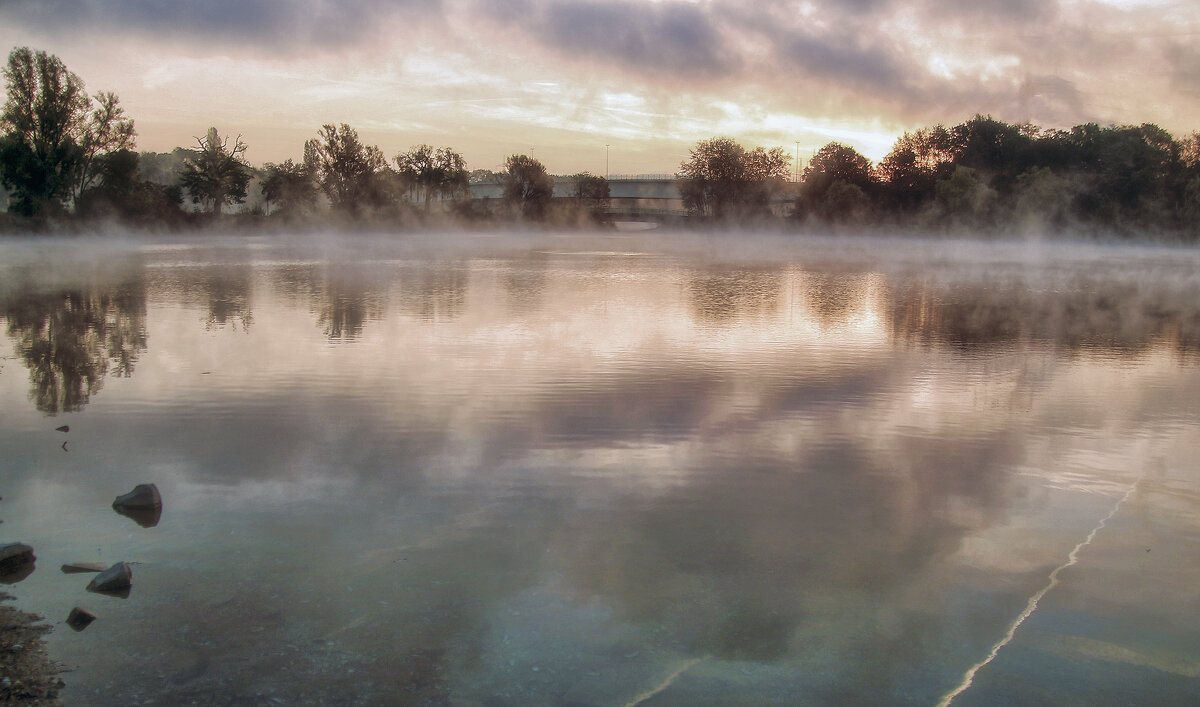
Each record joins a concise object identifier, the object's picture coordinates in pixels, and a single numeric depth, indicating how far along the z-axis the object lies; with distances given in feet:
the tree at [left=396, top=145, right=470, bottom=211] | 461.78
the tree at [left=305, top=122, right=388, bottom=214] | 436.35
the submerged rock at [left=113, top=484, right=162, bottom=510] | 29.22
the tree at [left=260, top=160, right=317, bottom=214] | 410.93
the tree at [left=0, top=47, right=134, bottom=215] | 273.13
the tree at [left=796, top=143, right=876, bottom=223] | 419.13
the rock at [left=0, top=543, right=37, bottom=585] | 23.98
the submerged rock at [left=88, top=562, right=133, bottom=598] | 23.36
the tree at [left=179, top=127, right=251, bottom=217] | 351.87
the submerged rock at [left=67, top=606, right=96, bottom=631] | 21.35
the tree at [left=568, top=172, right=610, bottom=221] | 517.96
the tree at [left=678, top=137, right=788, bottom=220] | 486.79
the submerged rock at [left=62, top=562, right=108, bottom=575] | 24.49
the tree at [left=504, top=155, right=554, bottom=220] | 490.49
